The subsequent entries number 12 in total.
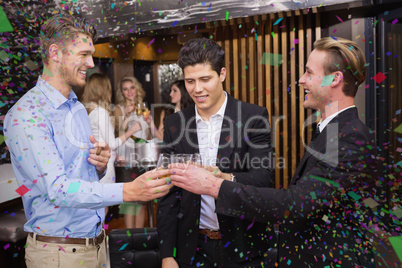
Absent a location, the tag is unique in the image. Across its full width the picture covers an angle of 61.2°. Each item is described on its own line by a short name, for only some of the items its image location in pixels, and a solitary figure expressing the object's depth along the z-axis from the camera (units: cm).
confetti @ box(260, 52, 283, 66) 392
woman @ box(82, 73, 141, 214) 327
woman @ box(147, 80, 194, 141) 391
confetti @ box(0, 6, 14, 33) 276
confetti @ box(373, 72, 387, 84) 303
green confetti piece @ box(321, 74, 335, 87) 158
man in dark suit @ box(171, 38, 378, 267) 138
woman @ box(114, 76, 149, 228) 363
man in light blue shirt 136
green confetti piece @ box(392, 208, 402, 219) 293
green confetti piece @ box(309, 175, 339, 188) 137
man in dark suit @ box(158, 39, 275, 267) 172
